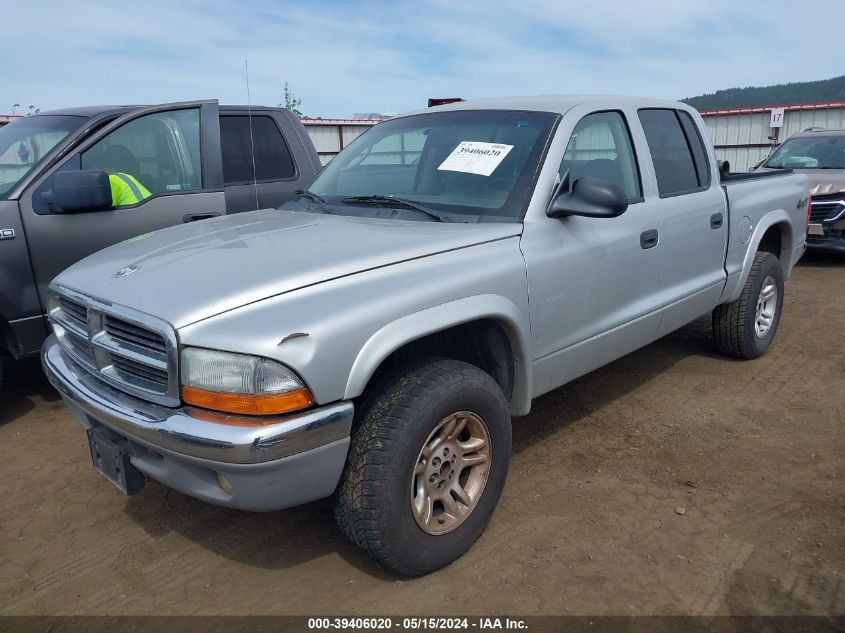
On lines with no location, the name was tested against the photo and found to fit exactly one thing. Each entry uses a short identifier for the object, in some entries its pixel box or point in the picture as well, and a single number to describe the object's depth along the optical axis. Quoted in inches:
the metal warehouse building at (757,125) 650.8
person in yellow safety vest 174.2
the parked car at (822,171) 335.9
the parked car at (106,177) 159.6
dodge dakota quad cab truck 86.2
